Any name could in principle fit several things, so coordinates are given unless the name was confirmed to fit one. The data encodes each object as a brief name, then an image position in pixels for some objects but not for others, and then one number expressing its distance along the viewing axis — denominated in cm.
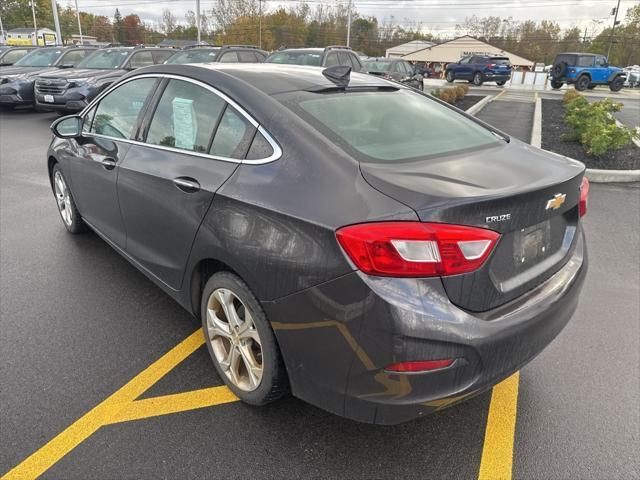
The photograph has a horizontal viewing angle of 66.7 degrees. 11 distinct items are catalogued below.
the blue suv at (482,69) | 3275
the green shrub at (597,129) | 804
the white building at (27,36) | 6464
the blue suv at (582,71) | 3128
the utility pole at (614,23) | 6672
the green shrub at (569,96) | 1790
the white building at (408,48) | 8805
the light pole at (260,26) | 7381
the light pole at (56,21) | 2511
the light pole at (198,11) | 3669
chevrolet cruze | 184
